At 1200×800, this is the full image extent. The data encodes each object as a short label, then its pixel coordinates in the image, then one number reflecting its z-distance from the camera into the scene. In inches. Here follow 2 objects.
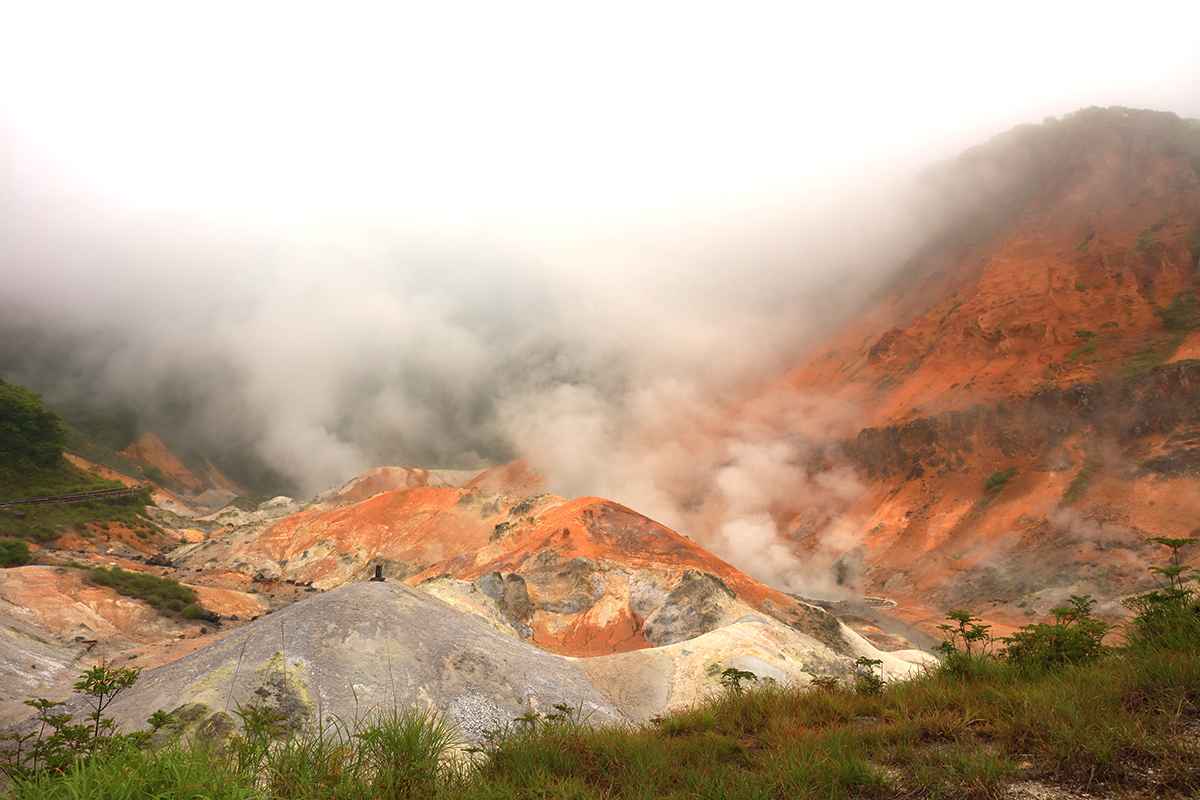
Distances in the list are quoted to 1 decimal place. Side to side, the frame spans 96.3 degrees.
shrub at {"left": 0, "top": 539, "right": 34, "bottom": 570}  1173.7
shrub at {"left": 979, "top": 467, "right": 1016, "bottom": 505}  1689.2
